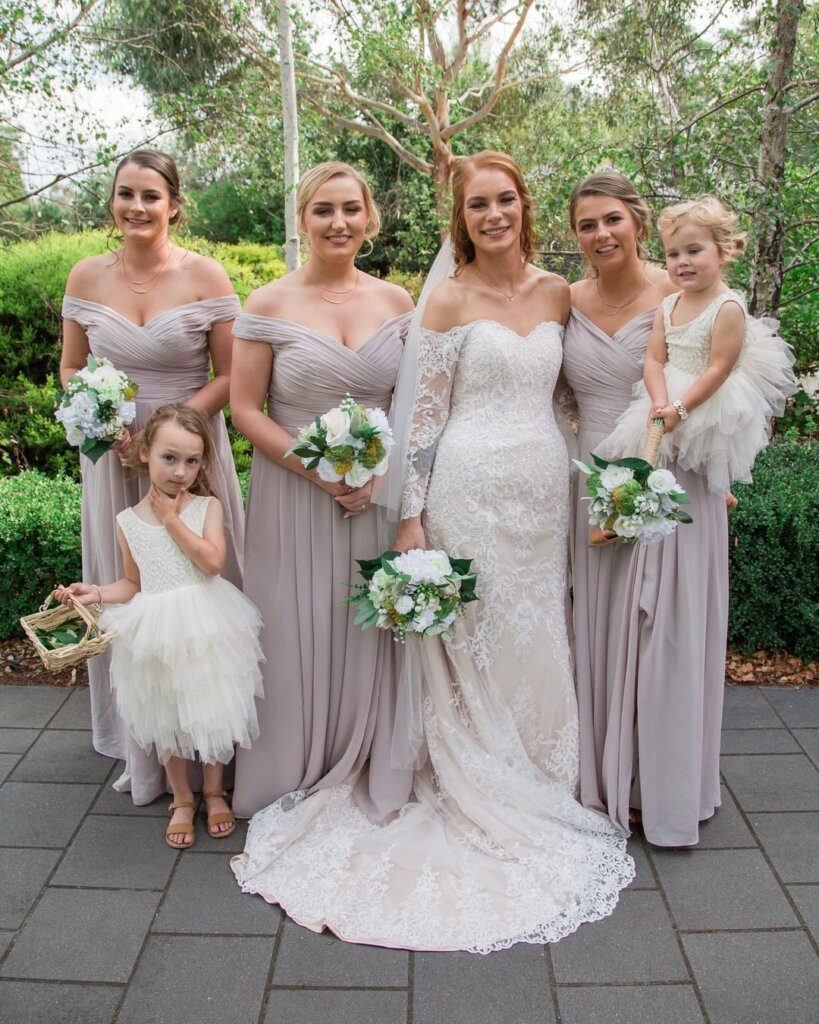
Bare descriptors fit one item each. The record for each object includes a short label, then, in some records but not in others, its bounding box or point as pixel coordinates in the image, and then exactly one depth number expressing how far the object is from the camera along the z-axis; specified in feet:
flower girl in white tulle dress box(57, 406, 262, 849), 10.14
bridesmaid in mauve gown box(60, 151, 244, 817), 11.05
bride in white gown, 10.15
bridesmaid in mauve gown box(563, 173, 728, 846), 10.53
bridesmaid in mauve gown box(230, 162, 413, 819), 10.45
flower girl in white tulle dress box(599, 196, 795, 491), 9.88
